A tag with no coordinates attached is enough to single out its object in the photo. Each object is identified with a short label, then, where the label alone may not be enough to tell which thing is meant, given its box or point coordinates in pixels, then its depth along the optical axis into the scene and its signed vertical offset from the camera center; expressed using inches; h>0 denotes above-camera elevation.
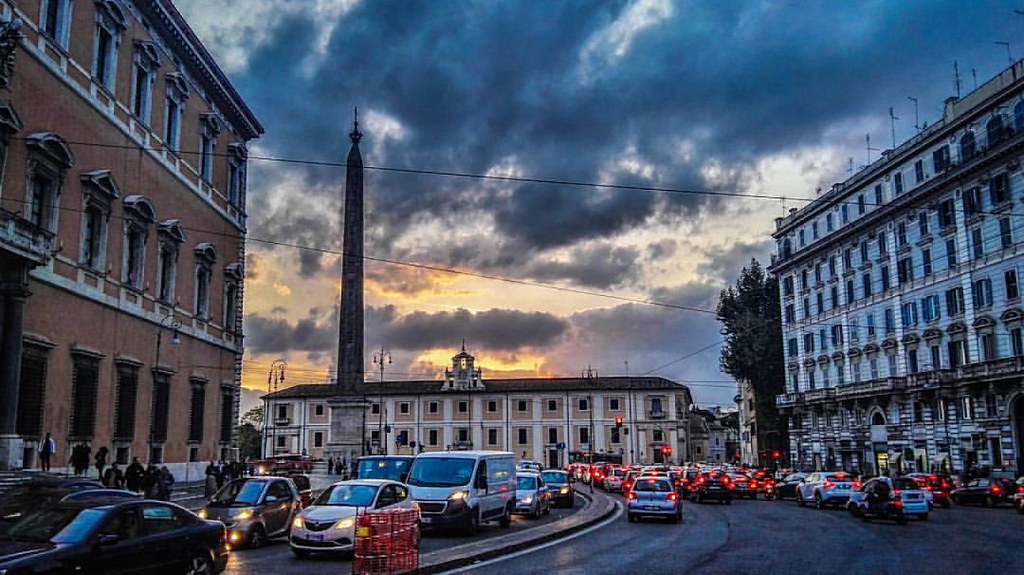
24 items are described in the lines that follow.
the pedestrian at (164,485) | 965.2 -39.6
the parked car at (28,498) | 465.1 -26.3
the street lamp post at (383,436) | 3656.5 +40.0
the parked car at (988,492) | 1513.3 -91.9
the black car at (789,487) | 1699.1 -87.5
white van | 835.4 -42.2
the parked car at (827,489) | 1428.4 -78.6
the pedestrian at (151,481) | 1002.8 -38.1
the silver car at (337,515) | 642.2 -49.4
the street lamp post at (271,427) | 3902.6 +87.3
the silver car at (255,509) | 713.0 -49.9
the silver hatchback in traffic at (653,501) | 1041.5 -67.9
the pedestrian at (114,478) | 1091.3 -35.6
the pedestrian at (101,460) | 1123.3 -13.2
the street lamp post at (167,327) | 1382.9 +187.1
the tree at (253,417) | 5364.2 +180.9
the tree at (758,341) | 2923.2 +324.3
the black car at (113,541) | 394.6 -43.4
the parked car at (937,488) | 1529.3 -84.1
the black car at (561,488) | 1393.9 -68.9
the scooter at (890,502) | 1066.7 -75.9
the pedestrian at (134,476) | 1147.9 -34.2
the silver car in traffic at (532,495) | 1112.8 -64.3
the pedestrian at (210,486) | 1099.9 -47.3
